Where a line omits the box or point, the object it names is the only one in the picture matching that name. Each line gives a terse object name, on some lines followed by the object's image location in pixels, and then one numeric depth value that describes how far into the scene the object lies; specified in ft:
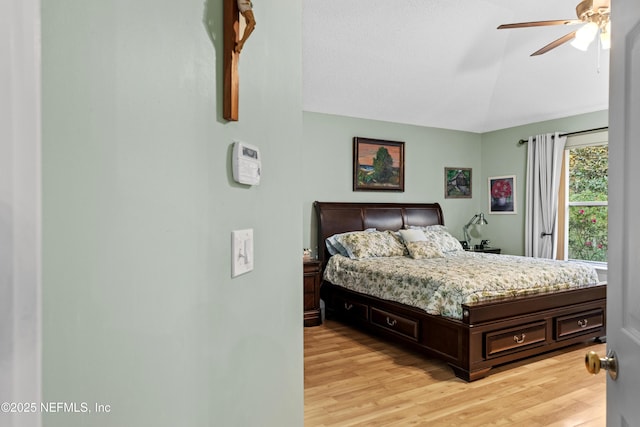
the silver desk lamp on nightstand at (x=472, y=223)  20.30
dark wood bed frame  9.67
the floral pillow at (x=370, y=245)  15.11
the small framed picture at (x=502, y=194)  19.31
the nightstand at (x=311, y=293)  14.30
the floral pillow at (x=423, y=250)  14.92
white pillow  15.74
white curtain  17.15
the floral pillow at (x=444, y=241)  16.47
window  16.16
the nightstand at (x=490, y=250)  19.04
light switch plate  3.08
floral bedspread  10.19
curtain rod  15.93
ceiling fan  7.72
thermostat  3.09
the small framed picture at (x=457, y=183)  20.10
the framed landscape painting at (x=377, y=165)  17.52
